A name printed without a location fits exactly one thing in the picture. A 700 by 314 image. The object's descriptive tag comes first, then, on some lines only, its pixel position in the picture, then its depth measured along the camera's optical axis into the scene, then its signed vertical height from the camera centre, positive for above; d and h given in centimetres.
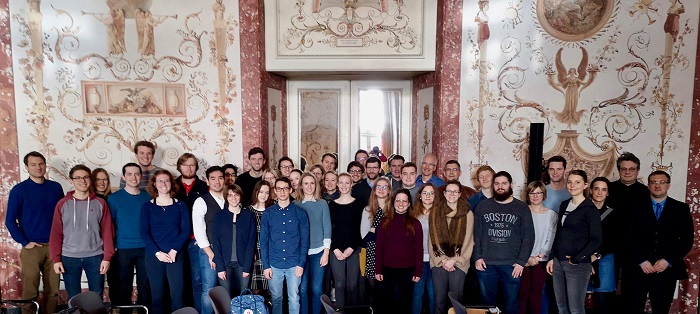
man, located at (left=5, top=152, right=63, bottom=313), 385 -86
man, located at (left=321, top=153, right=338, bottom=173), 452 -29
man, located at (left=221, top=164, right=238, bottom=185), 426 -40
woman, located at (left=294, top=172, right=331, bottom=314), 359 -94
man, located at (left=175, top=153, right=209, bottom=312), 383 -59
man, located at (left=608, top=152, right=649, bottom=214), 394 -53
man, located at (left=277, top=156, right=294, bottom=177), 432 -32
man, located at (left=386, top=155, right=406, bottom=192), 450 -38
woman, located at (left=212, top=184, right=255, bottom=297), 347 -93
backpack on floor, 318 -143
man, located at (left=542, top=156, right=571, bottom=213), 385 -53
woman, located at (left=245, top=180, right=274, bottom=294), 353 -63
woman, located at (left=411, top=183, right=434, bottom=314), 349 -81
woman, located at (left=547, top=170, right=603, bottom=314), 337 -98
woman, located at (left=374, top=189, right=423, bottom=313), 340 -103
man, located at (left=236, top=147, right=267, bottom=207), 423 -43
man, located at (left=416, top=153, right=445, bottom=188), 423 -38
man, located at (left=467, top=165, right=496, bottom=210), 382 -50
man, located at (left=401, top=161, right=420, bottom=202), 387 -39
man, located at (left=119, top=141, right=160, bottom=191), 415 -22
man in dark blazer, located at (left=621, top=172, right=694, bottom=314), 358 -105
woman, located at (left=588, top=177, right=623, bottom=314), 359 -112
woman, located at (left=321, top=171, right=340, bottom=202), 384 -50
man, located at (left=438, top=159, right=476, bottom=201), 415 -40
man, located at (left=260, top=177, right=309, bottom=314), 344 -98
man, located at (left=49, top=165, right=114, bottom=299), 361 -93
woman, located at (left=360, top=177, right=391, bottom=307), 357 -81
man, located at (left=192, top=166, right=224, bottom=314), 359 -77
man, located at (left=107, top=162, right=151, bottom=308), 370 -87
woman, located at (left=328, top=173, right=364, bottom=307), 359 -100
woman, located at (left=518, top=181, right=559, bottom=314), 357 -110
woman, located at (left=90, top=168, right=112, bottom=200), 394 -44
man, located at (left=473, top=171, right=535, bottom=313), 345 -95
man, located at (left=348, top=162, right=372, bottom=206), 409 -51
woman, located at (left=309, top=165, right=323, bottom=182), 417 -37
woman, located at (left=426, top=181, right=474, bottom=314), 345 -98
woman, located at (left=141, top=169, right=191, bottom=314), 352 -92
